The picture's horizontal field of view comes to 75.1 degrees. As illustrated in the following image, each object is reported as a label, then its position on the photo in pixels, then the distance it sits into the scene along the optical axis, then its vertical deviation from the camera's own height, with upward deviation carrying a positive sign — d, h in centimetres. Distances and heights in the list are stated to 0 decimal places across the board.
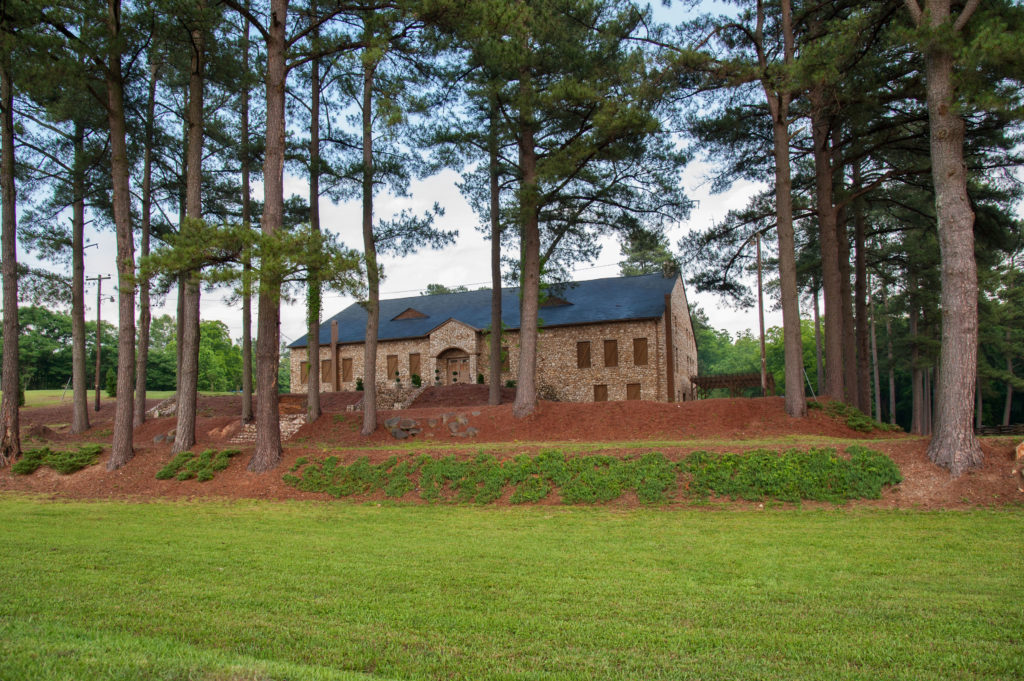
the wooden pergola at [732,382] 2683 -63
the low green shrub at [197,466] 1380 -185
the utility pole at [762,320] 2348 +166
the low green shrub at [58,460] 1462 -177
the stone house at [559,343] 2819 +130
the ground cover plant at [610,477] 1031 -184
